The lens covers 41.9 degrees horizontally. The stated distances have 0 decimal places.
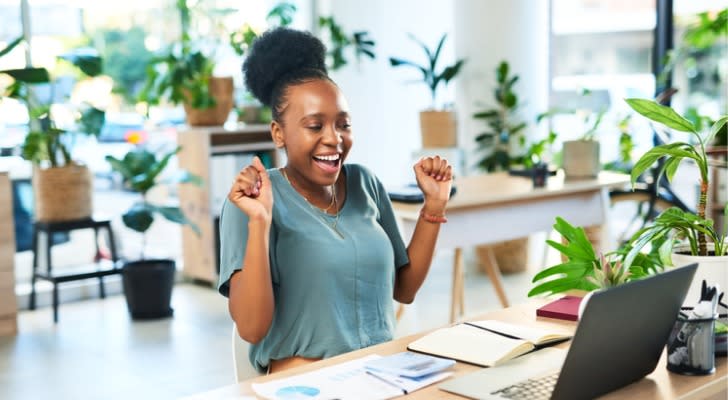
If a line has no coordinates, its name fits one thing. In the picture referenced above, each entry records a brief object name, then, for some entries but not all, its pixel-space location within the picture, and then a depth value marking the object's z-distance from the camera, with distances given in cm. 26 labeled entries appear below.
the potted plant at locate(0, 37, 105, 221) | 529
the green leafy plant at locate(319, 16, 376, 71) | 645
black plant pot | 540
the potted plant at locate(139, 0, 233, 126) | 584
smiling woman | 212
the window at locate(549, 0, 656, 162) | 718
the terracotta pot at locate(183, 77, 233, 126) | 605
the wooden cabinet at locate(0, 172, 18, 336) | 512
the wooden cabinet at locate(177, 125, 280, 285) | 610
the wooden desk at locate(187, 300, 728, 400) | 169
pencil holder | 176
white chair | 222
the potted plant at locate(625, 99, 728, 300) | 195
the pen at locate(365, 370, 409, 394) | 172
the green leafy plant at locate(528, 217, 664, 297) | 196
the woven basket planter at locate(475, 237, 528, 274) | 640
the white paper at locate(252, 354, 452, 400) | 168
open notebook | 191
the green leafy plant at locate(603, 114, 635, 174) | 655
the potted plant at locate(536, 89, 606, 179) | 469
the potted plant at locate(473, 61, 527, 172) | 629
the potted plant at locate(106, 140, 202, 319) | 534
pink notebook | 220
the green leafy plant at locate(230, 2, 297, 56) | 608
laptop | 154
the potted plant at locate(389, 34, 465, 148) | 630
